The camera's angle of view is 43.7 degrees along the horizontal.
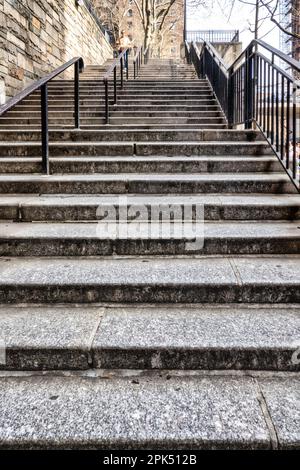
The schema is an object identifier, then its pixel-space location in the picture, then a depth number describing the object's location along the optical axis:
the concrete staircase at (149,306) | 1.54
